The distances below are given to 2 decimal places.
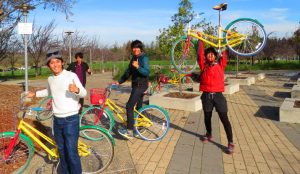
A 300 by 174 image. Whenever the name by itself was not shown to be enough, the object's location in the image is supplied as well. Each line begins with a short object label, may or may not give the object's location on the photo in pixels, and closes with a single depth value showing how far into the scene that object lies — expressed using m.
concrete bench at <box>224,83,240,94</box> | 9.43
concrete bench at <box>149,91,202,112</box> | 6.62
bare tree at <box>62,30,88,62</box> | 24.54
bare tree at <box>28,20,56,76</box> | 22.54
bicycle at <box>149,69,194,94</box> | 9.44
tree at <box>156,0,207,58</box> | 9.13
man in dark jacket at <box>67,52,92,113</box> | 5.76
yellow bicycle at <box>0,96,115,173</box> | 2.96
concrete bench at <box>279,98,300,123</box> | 5.41
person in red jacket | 3.78
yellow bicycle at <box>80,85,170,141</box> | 4.27
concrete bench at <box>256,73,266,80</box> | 15.41
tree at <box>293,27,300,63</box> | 21.21
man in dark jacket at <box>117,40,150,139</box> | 4.01
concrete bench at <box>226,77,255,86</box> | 12.34
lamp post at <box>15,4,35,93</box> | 8.28
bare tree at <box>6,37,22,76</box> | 19.70
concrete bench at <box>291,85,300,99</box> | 7.84
